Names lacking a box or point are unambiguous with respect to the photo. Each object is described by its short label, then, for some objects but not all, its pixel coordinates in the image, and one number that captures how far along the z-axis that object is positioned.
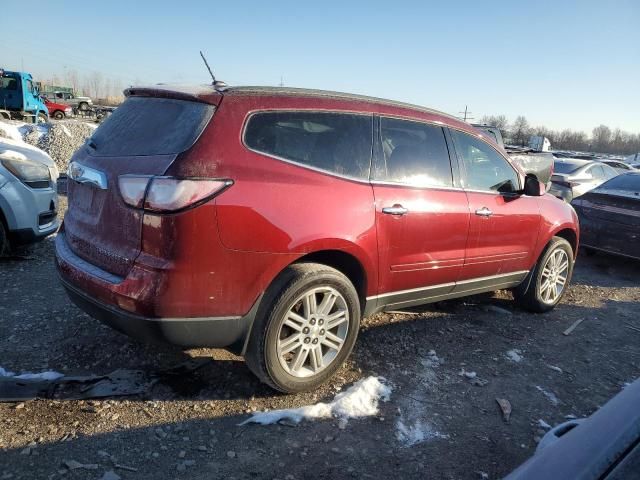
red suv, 2.55
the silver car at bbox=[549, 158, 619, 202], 10.84
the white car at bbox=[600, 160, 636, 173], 18.22
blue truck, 27.03
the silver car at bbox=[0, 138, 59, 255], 4.75
